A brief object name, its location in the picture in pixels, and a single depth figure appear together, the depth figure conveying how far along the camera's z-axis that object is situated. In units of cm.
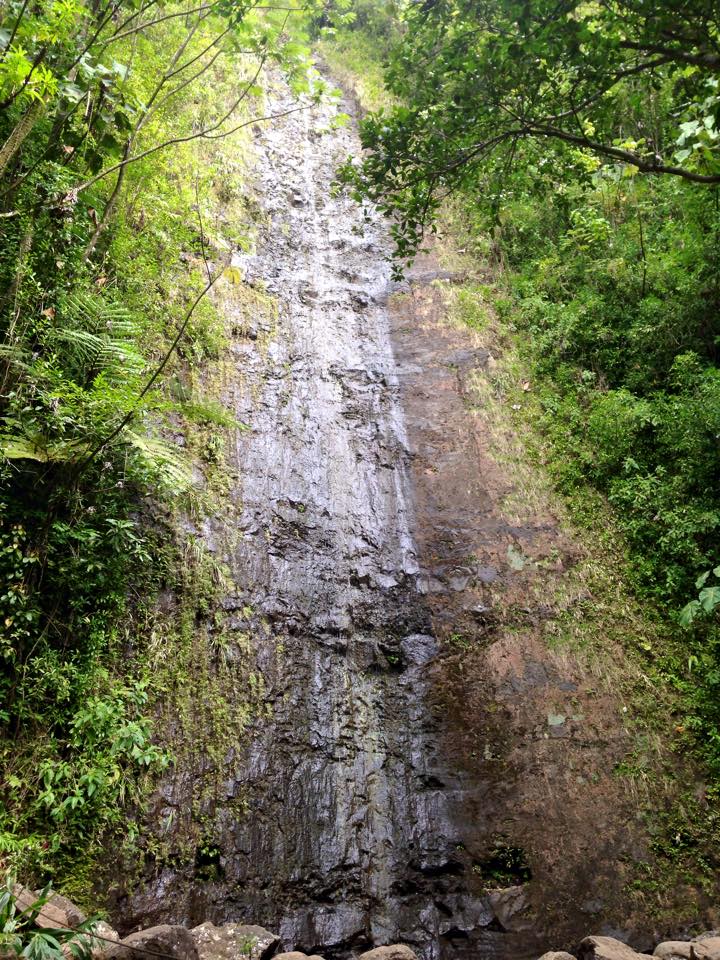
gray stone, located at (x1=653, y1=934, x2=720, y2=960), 382
